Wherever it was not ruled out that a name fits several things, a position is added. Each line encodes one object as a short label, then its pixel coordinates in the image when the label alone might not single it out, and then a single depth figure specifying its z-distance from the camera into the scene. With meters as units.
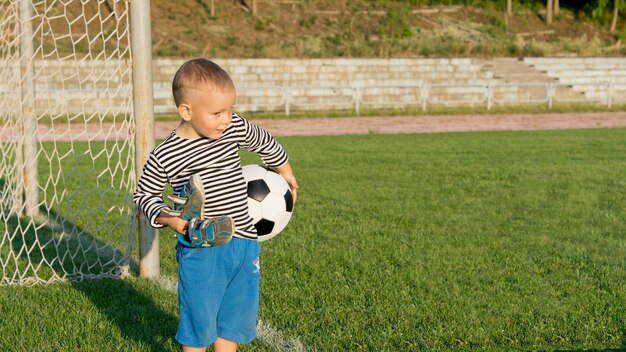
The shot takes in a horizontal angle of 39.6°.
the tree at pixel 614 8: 41.28
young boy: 3.35
